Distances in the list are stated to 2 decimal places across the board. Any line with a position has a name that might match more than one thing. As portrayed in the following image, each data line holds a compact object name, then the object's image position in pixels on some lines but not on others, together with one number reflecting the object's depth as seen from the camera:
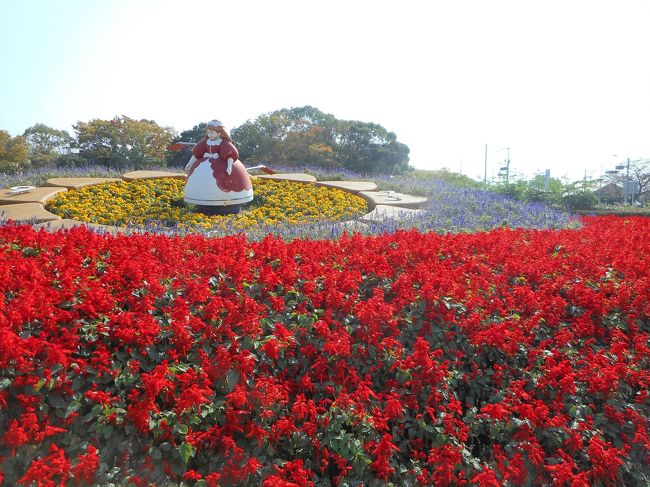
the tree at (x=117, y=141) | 20.20
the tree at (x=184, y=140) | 21.67
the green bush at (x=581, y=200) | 15.12
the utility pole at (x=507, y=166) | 26.19
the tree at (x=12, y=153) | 18.56
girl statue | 9.40
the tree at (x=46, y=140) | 21.47
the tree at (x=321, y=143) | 21.25
